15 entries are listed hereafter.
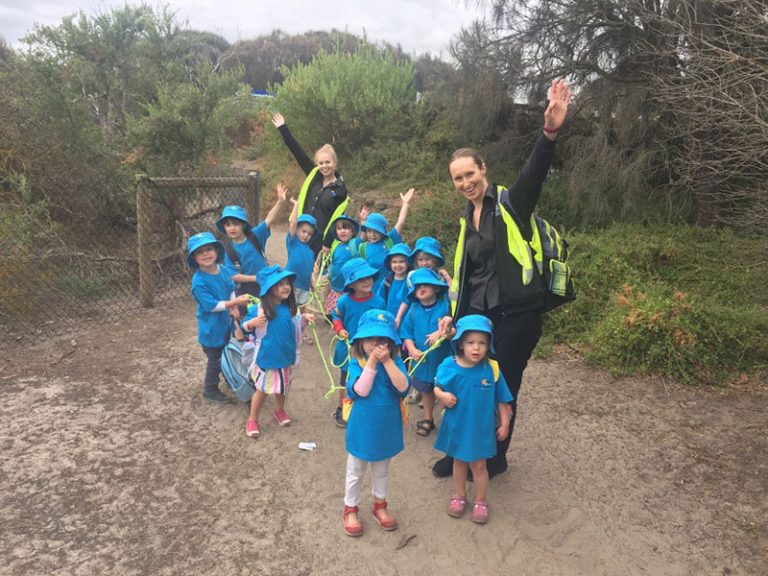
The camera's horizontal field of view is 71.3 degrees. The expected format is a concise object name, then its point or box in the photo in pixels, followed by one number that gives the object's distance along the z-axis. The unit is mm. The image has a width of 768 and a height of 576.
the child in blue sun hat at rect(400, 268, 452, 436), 3969
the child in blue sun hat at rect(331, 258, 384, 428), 3969
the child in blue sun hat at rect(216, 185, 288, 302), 5016
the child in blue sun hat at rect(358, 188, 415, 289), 5301
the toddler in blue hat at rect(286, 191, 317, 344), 5340
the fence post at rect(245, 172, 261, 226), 7062
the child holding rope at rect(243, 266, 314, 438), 3857
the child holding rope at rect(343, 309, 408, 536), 2867
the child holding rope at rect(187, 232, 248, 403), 4242
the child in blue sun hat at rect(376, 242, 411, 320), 4676
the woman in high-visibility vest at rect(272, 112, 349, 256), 5730
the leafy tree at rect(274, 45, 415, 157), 13570
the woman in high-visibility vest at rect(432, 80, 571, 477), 2828
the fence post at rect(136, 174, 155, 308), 6293
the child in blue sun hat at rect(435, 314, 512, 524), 3035
